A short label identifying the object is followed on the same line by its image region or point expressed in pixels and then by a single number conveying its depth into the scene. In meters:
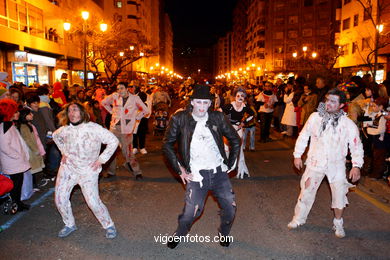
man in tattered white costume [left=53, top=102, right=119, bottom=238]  4.34
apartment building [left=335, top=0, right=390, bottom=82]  26.98
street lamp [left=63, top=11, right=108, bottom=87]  15.77
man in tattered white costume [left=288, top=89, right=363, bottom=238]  4.34
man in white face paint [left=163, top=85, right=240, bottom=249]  3.88
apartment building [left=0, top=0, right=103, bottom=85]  19.00
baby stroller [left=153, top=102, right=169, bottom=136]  13.76
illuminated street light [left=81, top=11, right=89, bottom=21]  15.75
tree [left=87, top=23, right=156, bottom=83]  25.42
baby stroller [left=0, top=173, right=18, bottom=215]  5.36
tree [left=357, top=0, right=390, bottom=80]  25.84
